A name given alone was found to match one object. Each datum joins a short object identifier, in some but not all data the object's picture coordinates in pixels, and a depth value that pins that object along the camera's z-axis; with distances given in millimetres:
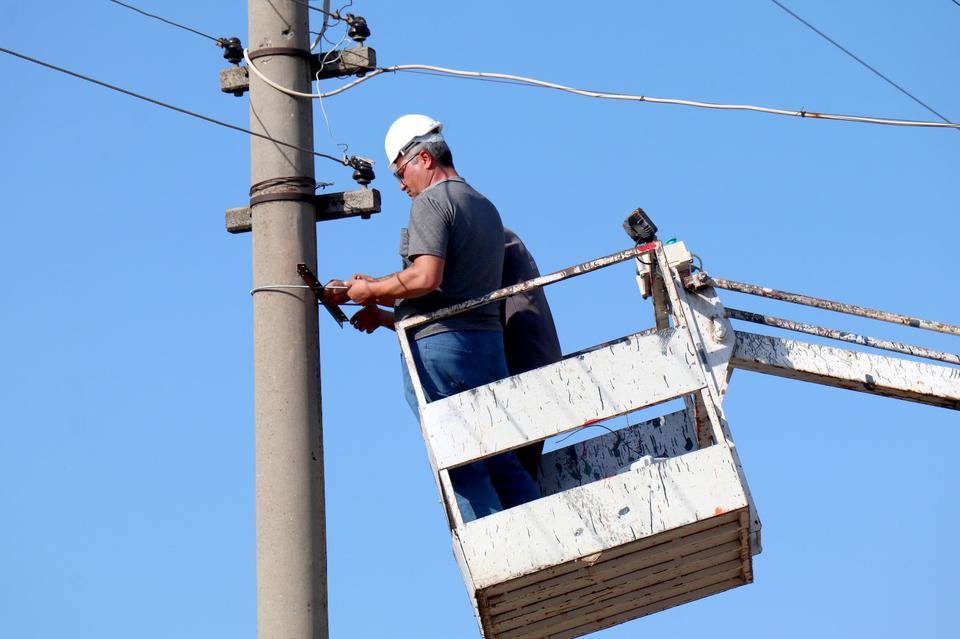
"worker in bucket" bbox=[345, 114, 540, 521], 14062
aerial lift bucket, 13195
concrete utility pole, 14078
